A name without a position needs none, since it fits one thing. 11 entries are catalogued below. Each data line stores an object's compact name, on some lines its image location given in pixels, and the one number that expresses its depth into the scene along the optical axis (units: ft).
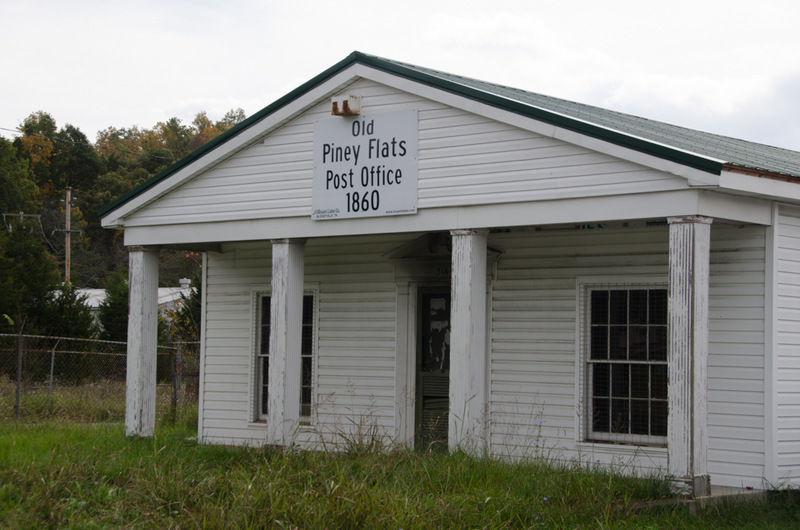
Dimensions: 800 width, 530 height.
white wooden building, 31.17
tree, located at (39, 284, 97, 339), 90.63
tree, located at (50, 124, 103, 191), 195.62
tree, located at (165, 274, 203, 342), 87.94
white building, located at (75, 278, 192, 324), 126.62
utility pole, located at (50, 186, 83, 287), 149.87
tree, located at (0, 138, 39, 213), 157.75
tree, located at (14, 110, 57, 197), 192.44
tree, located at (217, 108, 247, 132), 235.40
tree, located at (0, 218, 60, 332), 88.74
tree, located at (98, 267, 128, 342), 99.81
